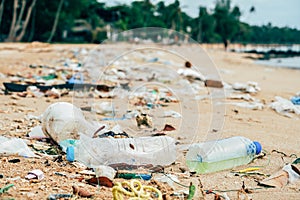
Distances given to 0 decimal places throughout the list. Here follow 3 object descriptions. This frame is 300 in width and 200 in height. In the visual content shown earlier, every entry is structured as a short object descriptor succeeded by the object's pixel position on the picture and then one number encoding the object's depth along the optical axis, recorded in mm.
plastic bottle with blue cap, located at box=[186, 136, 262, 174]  2973
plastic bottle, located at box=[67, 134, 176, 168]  2869
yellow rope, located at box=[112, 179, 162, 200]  2180
